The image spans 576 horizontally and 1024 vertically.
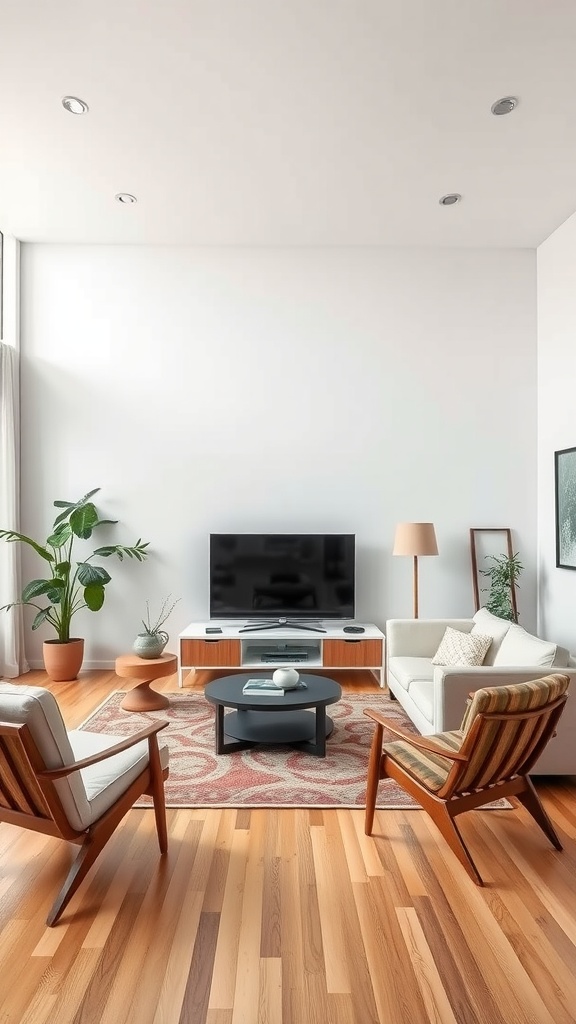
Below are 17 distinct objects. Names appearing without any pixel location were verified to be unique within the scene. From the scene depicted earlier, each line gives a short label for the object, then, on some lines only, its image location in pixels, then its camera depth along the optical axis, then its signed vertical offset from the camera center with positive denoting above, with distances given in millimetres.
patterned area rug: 3248 -1355
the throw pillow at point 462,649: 4023 -794
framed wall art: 5082 +119
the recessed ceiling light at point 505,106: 3690 +2395
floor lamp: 5332 -146
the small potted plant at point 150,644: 4703 -877
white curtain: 5582 +58
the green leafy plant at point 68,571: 5414 -403
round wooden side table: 4578 -1074
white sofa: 3270 -840
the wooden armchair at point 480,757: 2438 -970
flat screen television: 5641 -451
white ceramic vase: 3865 -929
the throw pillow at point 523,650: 3369 -694
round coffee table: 3627 -1234
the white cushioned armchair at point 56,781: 2140 -947
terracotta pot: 5477 -1159
